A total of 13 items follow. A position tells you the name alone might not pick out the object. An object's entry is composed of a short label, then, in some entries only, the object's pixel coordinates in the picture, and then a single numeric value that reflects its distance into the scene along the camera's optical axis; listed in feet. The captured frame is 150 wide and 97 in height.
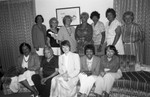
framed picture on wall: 16.05
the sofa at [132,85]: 9.07
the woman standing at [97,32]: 12.36
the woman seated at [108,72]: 9.27
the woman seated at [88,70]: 9.42
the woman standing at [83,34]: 11.85
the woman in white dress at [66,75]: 9.48
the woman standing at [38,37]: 12.89
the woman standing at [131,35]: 11.56
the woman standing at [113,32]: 11.49
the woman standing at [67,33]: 11.75
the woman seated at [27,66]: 10.48
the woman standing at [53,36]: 12.01
